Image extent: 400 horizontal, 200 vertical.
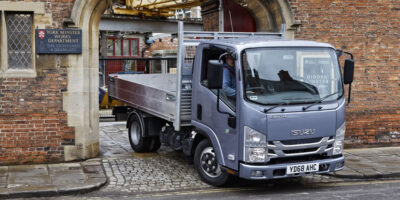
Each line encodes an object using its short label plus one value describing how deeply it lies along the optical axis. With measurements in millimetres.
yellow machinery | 25136
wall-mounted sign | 10141
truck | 7652
